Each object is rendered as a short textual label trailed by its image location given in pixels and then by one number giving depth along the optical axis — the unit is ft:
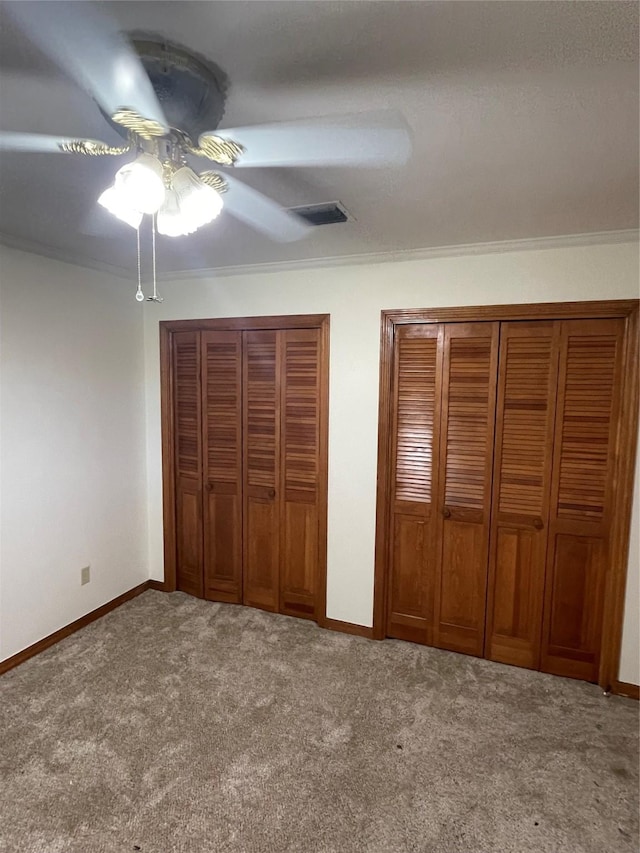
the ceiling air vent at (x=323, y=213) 6.47
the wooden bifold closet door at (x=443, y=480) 9.02
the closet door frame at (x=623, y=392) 7.99
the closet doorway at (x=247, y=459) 10.36
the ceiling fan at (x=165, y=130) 3.33
